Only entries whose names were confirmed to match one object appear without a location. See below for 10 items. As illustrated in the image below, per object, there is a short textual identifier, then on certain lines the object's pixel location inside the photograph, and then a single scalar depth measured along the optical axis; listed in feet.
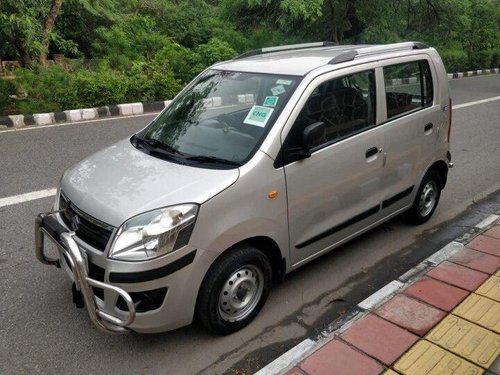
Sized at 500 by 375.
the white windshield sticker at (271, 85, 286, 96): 10.42
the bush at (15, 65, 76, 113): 31.68
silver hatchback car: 8.30
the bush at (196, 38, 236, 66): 42.53
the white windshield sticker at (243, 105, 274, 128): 10.06
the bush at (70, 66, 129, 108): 33.09
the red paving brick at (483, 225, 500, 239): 13.53
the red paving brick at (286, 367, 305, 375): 8.28
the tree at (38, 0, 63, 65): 39.19
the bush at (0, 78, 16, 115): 31.53
